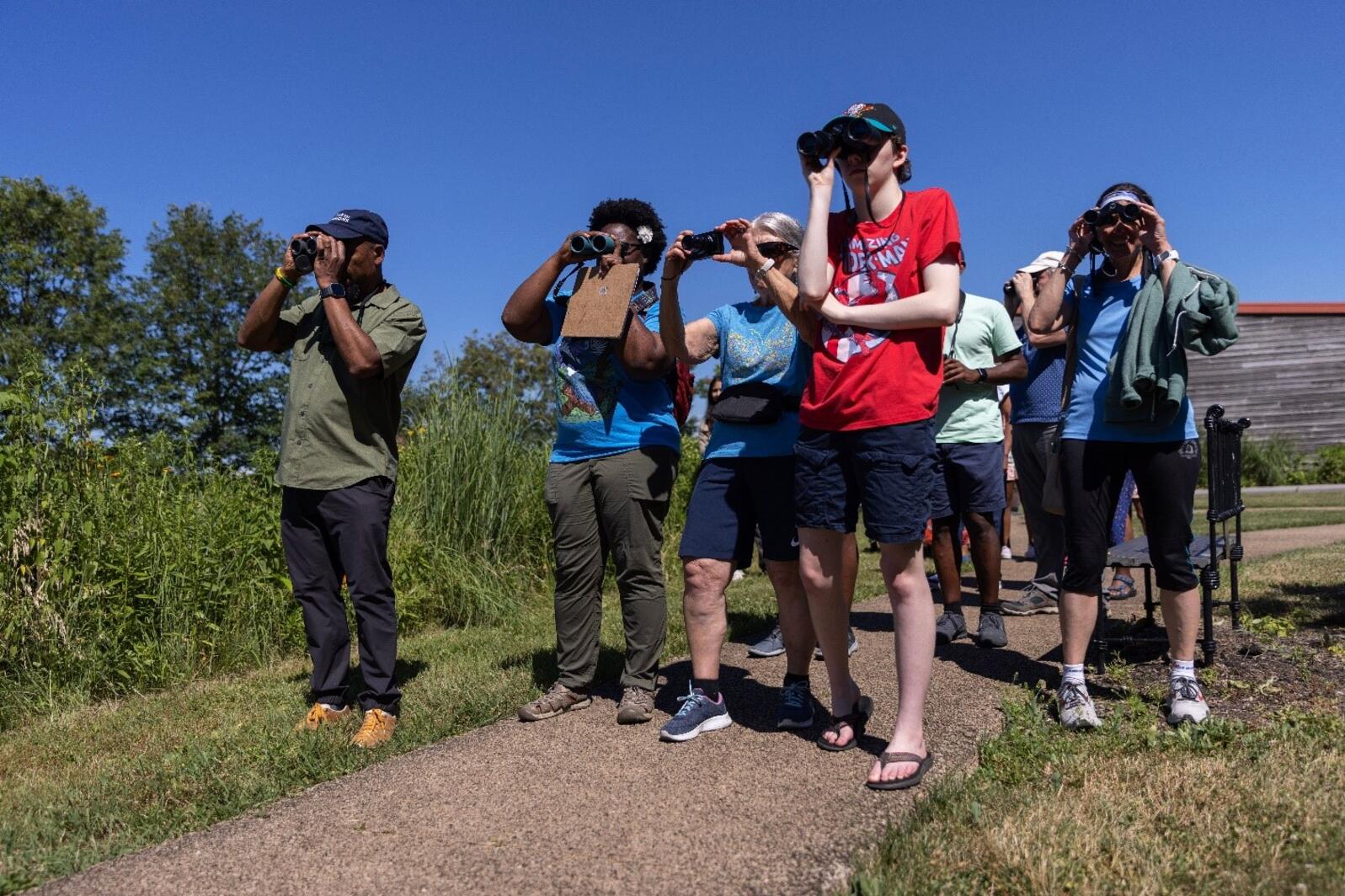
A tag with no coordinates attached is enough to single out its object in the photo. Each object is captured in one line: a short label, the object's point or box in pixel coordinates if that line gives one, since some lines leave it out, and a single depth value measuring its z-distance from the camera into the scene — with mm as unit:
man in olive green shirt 4277
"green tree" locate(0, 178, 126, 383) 37000
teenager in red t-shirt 3369
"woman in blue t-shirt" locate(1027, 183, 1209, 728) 4051
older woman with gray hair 3955
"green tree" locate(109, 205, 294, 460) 38562
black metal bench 4641
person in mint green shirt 5793
